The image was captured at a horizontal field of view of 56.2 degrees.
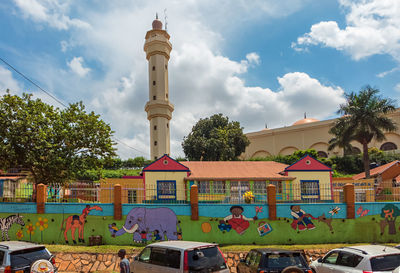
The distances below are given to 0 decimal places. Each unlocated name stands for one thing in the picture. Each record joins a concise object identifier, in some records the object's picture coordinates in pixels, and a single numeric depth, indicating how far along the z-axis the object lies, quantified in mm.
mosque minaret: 56938
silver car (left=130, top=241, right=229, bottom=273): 10203
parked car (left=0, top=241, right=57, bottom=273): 10727
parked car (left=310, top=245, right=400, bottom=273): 9664
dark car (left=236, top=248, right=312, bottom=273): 10641
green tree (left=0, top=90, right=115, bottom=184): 22094
